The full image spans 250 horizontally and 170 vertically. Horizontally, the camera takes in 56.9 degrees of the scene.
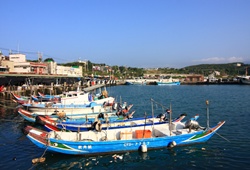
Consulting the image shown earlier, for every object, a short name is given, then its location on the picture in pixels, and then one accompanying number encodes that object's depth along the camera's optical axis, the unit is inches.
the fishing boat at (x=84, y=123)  911.0
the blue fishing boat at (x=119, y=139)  685.9
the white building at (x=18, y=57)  3332.7
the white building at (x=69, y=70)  4116.1
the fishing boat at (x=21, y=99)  1641.4
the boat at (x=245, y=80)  4973.4
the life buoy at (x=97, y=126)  778.2
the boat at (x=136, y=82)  5949.8
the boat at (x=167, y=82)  5771.7
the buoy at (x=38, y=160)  666.8
